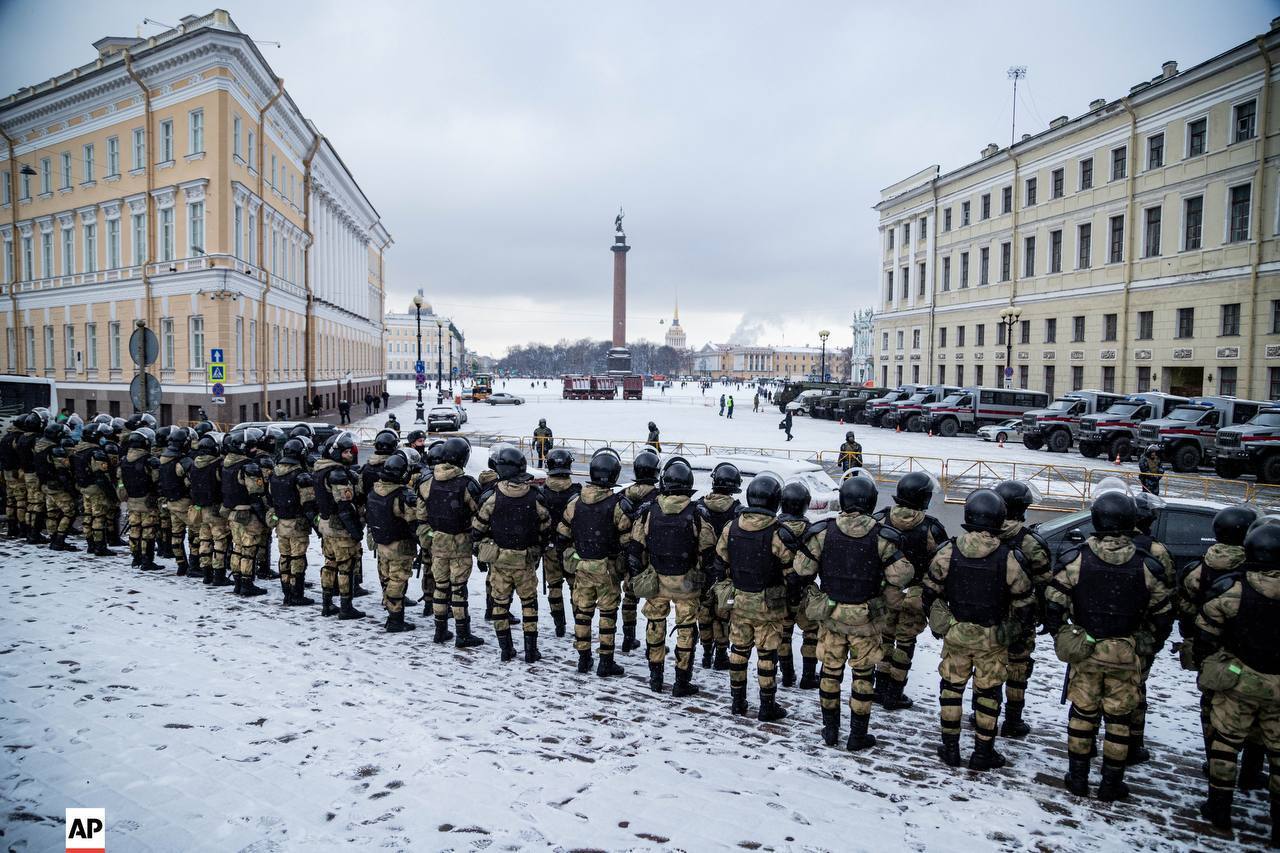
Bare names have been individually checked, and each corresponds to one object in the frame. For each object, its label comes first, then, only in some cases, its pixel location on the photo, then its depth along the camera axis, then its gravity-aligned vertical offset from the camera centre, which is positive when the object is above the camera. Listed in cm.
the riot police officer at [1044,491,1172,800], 455 -153
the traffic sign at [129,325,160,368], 1104 +57
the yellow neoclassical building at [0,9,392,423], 2697 +645
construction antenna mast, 4259 +1834
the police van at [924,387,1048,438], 3116 -78
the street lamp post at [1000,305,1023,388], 3378 +327
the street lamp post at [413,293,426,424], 3303 -79
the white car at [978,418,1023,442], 2811 -155
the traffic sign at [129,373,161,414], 1162 -15
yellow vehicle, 5831 -3
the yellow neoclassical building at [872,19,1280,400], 2731 +682
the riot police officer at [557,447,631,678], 652 -151
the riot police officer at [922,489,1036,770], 488 -152
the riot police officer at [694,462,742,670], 643 -107
